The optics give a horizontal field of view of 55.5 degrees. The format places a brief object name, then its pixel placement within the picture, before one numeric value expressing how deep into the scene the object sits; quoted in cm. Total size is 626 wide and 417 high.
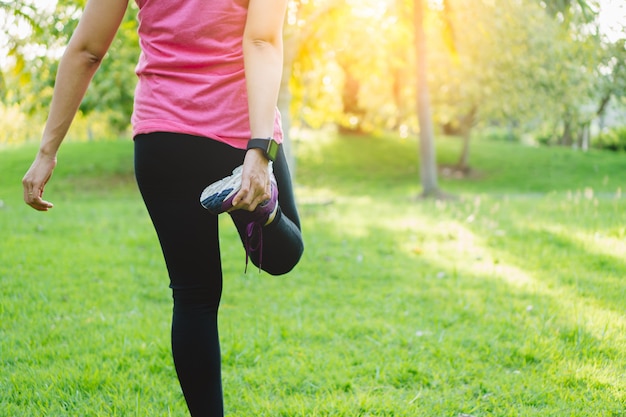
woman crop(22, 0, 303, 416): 168
